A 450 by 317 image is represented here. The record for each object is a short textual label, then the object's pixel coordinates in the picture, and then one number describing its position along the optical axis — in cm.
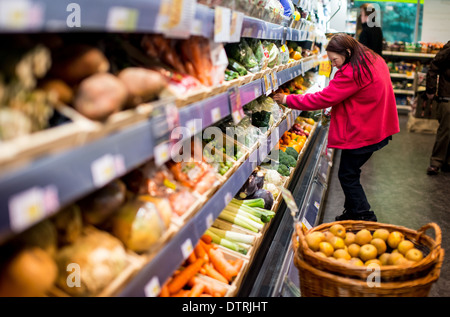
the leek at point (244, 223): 256
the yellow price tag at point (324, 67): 582
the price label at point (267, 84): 285
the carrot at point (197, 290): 196
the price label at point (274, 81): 310
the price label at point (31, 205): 81
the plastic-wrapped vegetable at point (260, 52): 293
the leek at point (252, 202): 278
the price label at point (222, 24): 177
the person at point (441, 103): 544
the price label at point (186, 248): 158
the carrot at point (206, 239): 241
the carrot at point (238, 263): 218
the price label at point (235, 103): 206
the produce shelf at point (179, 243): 133
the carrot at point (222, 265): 213
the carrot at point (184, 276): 196
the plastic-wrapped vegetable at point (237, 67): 251
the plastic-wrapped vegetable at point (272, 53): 330
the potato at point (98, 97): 109
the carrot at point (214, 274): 211
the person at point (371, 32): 709
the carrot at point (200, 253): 227
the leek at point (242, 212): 264
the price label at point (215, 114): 181
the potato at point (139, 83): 129
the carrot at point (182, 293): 195
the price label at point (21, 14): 76
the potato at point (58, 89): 107
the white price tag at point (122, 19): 104
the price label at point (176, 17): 128
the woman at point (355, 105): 314
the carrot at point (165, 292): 186
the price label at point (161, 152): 133
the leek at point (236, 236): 244
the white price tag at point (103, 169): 101
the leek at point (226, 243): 234
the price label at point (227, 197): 209
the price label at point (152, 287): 134
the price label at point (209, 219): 181
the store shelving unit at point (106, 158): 82
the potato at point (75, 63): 115
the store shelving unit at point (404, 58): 1038
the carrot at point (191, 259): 219
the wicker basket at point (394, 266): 175
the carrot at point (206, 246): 234
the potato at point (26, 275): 99
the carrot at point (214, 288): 199
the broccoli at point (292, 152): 400
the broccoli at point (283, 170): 352
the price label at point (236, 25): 199
